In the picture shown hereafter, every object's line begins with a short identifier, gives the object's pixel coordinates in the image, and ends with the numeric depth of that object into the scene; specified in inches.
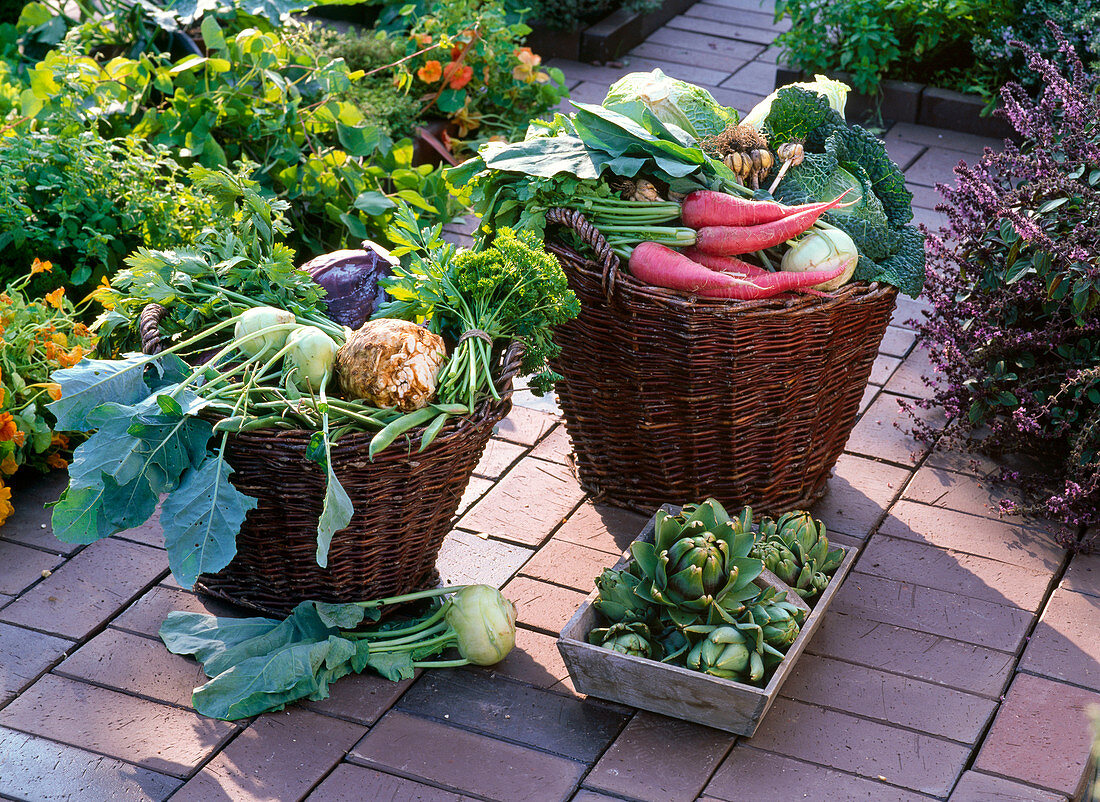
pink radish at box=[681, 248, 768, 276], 105.3
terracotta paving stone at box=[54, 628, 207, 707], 96.8
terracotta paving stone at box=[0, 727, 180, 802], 86.7
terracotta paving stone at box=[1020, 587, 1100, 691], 100.0
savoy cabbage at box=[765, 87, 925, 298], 109.6
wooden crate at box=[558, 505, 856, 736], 89.0
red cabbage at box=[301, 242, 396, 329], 105.1
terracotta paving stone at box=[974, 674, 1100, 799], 89.7
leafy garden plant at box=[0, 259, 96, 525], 117.1
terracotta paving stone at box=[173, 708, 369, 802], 87.4
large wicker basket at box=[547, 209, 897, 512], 102.7
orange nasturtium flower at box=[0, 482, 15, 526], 113.7
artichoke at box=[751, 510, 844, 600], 100.2
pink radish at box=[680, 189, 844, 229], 104.3
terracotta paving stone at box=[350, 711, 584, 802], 87.9
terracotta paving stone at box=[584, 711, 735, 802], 88.0
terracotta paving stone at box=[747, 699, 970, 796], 89.7
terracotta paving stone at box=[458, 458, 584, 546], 118.6
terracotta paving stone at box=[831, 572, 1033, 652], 104.5
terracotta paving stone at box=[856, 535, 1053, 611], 109.6
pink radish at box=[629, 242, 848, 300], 101.5
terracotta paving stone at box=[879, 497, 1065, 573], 114.6
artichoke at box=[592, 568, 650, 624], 95.5
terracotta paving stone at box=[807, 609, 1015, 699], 99.4
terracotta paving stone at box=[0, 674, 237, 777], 90.4
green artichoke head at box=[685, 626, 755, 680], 89.7
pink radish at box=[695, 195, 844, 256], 104.0
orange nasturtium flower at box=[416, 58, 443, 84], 181.8
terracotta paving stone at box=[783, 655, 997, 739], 94.7
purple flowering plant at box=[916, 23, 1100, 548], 113.7
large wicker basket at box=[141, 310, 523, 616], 89.7
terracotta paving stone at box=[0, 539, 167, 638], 104.3
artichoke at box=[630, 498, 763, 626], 91.8
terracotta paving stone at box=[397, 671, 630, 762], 92.6
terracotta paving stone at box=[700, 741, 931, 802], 87.6
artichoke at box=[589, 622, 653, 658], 92.4
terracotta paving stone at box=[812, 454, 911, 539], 119.6
